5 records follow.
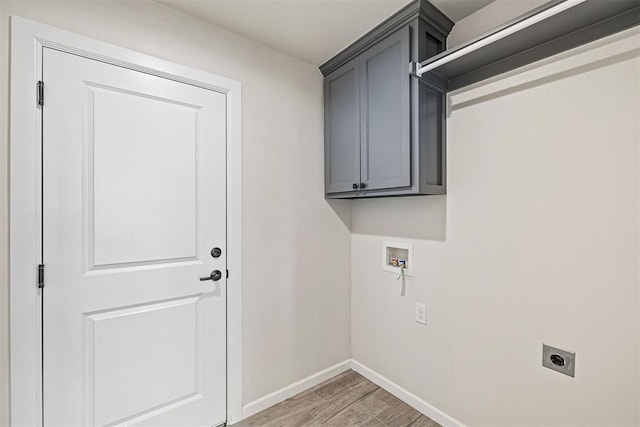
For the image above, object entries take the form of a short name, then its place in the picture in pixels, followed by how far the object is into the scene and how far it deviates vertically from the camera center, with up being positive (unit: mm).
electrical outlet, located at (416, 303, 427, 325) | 1877 -646
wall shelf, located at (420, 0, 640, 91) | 1113 +758
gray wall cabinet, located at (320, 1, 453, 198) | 1573 +596
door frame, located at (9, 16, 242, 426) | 1229 +21
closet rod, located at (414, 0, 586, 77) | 1031 +715
